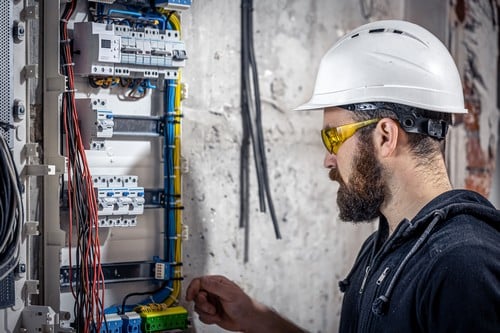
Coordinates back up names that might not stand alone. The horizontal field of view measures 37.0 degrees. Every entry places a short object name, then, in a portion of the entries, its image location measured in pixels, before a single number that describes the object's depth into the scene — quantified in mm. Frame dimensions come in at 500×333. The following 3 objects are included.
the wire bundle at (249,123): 2795
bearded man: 1674
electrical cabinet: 2219
